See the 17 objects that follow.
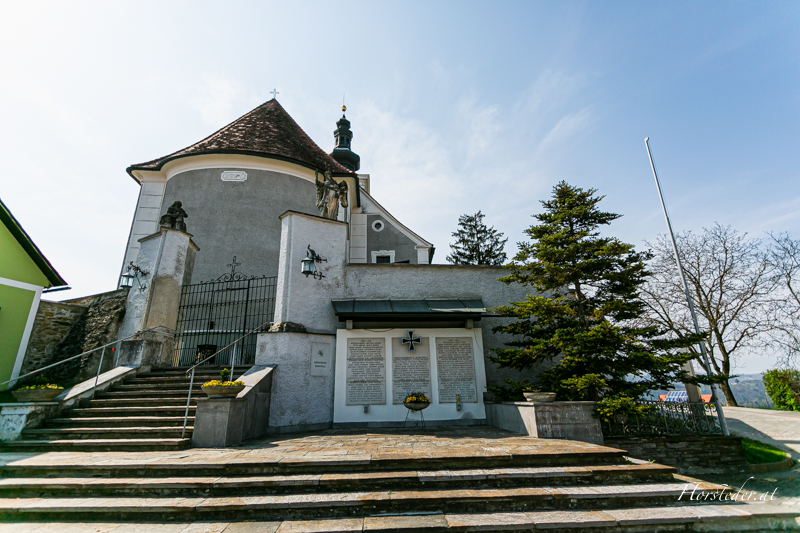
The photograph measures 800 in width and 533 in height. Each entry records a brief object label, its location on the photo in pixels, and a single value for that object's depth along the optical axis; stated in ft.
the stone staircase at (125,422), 21.52
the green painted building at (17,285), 34.06
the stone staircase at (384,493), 13.87
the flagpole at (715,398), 30.45
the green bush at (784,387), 53.52
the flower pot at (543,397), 25.08
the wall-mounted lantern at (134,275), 34.78
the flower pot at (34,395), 24.59
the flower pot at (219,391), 22.75
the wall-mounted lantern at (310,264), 33.14
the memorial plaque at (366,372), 32.40
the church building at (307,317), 31.14
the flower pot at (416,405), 28.50
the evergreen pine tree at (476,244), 107.34
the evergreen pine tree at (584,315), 27.68
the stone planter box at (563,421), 23.93
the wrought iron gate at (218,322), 37.37
